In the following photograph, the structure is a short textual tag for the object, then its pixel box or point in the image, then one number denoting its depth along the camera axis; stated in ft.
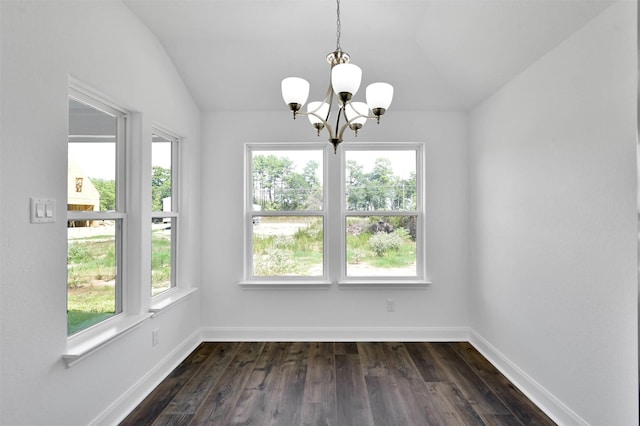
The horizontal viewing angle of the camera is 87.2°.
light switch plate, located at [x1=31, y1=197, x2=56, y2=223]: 4.98
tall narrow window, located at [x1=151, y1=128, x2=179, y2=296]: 8.98
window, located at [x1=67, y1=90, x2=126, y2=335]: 6.29
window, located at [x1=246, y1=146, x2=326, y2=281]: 11.51
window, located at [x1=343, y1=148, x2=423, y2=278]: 11.46
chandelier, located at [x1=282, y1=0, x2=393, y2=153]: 5.13
